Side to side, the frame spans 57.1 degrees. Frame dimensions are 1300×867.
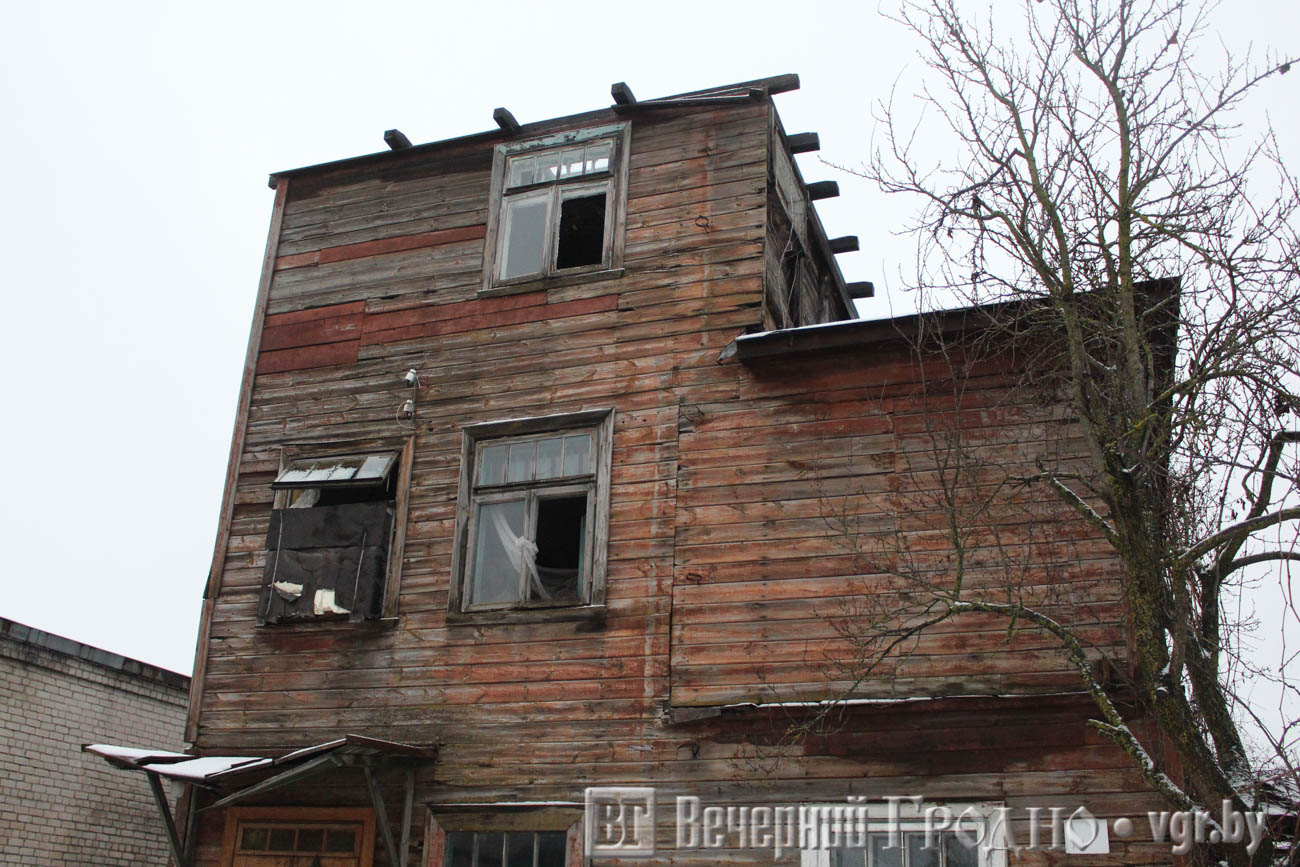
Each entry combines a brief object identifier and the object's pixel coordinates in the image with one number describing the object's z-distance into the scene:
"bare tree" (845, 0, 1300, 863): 6.53
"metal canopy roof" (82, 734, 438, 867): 9.00
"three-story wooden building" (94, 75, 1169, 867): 8.86
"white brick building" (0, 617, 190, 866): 13.94
